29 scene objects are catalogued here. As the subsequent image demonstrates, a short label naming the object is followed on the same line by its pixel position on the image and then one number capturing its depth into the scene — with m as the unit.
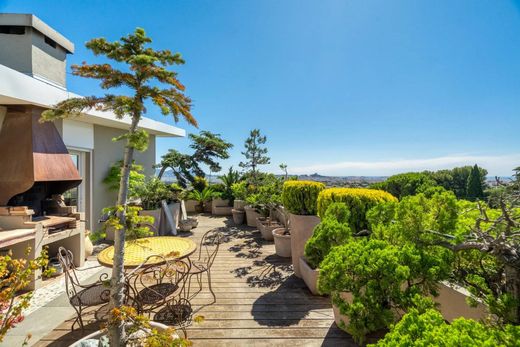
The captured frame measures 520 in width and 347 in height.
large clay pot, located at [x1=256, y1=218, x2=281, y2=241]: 6.52
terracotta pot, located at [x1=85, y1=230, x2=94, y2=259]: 5.29
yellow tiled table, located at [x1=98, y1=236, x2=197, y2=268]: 2.82
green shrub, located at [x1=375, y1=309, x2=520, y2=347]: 0.92
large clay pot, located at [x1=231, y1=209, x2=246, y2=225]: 8.88
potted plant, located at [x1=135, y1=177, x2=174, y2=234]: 6.71
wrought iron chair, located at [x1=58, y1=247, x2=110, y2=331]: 2.46
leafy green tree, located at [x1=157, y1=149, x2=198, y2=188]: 11.93
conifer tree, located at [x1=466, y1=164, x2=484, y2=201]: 10.75
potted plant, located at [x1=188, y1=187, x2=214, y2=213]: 11.38
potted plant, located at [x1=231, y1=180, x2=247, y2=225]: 8.91
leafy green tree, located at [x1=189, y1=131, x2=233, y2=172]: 12.73
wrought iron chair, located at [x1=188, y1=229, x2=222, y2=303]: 4.10
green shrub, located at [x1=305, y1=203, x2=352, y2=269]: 2.54
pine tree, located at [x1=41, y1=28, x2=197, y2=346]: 1.72
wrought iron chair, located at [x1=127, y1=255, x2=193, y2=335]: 2.58
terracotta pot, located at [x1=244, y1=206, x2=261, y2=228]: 8.34
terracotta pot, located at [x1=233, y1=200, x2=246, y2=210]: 9.13
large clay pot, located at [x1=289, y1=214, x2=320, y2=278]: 4.09
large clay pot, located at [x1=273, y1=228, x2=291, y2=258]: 5.13
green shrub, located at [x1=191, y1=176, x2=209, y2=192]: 12.39
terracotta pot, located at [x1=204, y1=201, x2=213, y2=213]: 11.88
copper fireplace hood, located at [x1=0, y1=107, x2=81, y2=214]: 4.05
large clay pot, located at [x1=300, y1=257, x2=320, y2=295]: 3.43
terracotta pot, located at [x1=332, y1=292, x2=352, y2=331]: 2.53
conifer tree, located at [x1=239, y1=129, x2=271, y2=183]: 10.75
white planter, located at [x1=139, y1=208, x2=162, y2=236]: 6.40
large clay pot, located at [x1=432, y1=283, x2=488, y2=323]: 1.83
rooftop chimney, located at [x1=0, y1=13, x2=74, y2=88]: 4.86
